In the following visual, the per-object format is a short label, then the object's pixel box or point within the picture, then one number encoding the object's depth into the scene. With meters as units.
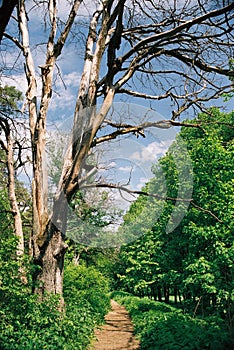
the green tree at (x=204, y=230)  11.77
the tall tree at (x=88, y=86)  5.81
